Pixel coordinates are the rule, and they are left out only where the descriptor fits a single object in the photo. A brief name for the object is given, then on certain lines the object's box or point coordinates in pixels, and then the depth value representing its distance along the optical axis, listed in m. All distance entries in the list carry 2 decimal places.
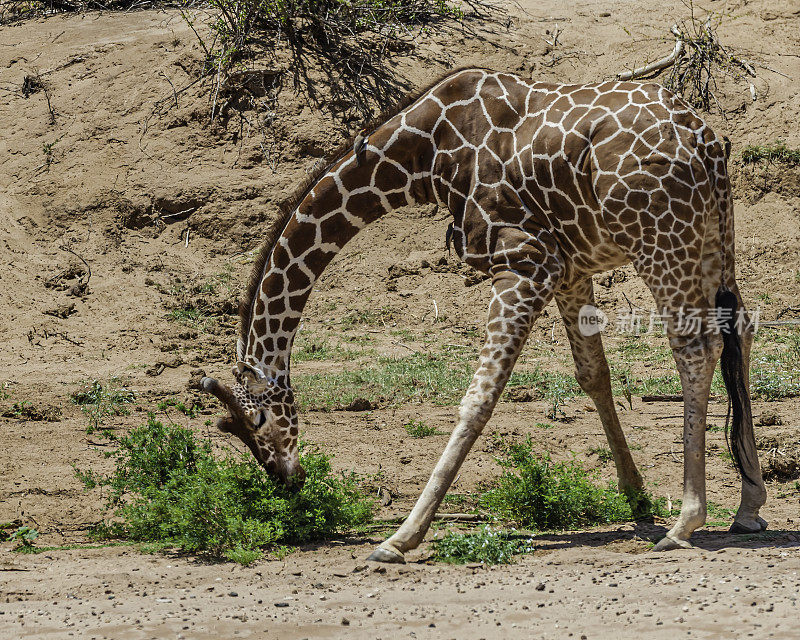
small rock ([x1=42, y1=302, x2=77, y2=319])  21.17
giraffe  10.55
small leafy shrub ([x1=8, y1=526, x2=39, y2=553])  10.78
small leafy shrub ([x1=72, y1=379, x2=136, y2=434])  16.08
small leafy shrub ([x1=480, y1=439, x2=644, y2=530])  11.77
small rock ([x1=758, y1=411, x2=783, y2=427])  14.90
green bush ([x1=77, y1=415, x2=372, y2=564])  10.51
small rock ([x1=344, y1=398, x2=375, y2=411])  16.91
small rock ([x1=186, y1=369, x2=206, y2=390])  18.37
